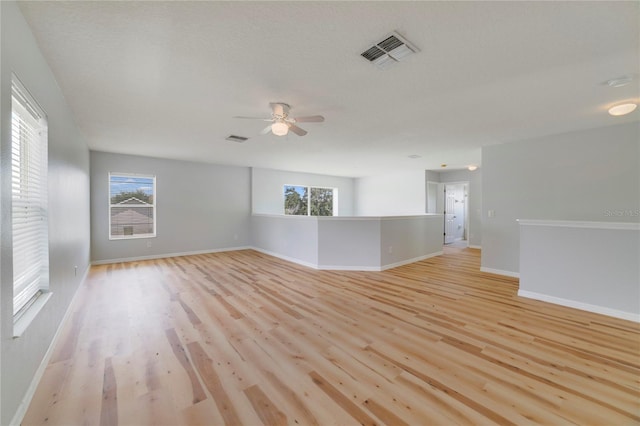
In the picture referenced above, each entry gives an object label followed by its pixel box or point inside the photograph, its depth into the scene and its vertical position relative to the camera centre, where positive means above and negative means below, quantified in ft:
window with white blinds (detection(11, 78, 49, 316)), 5.65 +0.32
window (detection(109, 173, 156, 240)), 19.03 +0.48
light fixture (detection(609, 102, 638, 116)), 9.53 +3.96
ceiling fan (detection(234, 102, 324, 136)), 9.68 +3.66
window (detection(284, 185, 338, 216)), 28.63 +1.43
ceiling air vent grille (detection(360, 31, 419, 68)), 6.13 +4.14
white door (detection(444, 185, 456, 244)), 29.76 -0.19
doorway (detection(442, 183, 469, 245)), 29.96 -0.07
